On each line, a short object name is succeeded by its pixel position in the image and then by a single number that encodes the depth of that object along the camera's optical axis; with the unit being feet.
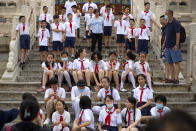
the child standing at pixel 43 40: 59.07
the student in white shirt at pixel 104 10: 65.32
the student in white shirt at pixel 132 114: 37.22
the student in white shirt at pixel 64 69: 48.07
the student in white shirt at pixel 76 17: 65.80
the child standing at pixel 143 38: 57.67
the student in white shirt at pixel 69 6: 69.38
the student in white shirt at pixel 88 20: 64.30
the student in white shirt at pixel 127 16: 65.64
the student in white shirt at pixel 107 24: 64.84
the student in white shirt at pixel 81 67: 47.15
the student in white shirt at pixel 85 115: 36.47
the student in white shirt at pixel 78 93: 40.41
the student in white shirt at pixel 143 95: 40.93
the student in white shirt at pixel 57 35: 59.38
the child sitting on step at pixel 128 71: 47.83
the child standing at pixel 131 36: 59.82
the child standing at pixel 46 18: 65.02
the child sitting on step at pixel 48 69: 46.83
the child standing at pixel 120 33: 61.66
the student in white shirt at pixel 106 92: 41.49
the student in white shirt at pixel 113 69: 47.19
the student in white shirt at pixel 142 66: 48.19
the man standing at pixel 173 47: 49.22
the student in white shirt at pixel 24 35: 59.43
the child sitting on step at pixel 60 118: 36.83
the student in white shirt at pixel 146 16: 64.57
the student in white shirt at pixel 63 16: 65.84
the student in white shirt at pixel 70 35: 60.26
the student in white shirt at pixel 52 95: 40.01
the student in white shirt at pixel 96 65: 47.68
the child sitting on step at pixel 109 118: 37.42
